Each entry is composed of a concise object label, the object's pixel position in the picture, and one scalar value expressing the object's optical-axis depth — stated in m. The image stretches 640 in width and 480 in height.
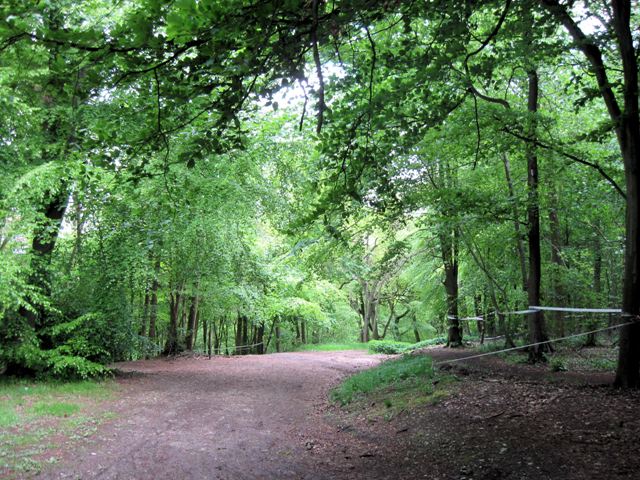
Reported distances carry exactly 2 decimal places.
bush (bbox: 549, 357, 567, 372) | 8.60
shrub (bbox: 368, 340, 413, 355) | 23.14
